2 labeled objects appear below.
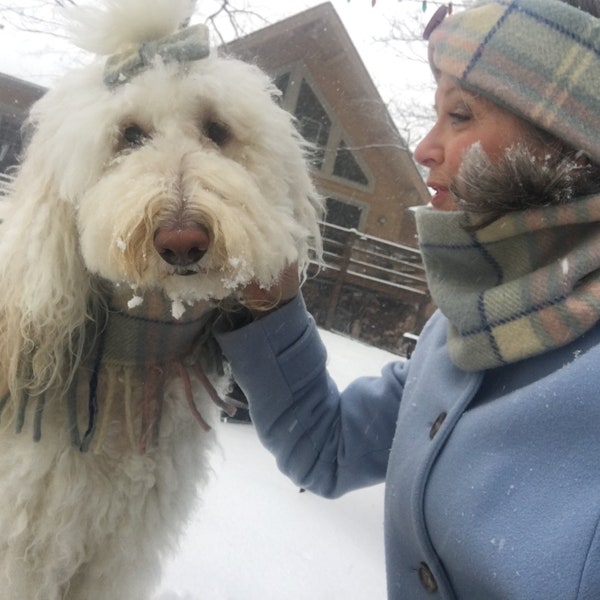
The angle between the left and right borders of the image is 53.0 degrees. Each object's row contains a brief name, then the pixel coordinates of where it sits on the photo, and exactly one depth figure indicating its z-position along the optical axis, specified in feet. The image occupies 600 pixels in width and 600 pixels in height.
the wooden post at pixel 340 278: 28.35
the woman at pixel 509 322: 2.92
